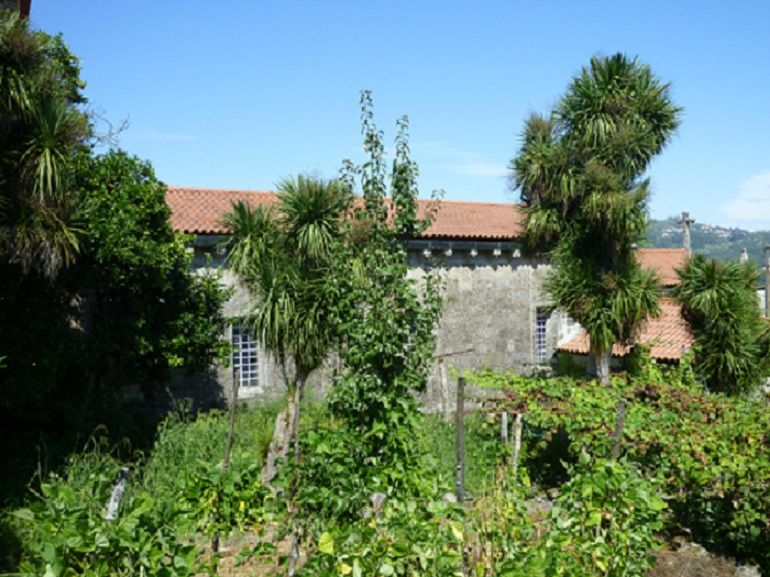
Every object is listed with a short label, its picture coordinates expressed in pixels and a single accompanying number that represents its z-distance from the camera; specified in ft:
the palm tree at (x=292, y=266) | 40.16
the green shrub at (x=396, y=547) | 14.16
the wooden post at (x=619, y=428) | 28.48
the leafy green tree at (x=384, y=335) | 23.32
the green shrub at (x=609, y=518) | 17.83
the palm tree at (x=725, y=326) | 57.16
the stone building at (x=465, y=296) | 55.88
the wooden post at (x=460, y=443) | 28.25
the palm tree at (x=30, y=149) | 33.81
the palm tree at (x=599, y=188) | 55.93
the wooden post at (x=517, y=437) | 35.53
